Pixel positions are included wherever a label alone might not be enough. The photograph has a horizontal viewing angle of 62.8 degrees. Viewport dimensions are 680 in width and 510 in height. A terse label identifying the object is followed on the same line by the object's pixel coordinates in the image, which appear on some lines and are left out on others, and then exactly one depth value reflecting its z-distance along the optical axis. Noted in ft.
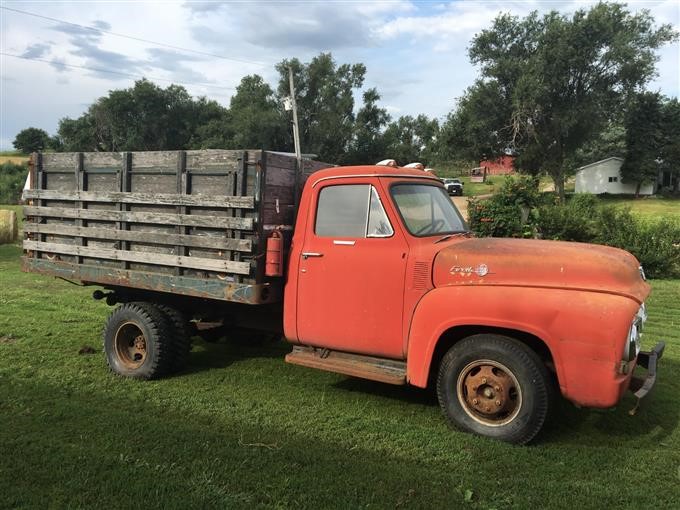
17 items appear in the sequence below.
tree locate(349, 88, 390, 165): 181.37
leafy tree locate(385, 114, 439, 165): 186.80
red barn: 143.74
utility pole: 91.09
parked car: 135.58
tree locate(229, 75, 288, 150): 170.81
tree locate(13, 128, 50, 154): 250.78
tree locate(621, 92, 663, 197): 150.51
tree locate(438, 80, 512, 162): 134.72
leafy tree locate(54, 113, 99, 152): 207.21
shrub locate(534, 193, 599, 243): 43.62
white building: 162.30
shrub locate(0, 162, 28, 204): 131.13
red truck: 12.80
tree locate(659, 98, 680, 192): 152.15
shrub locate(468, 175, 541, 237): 42.47
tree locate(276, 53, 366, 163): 178.09
